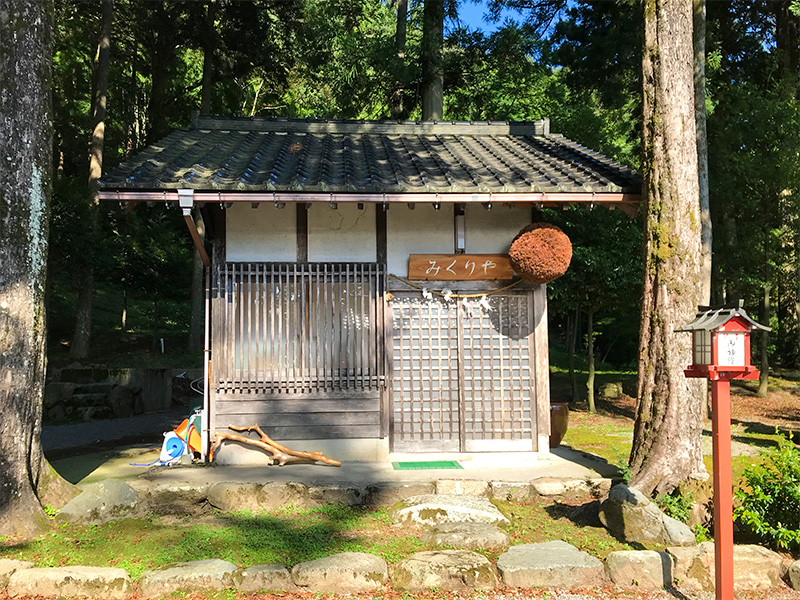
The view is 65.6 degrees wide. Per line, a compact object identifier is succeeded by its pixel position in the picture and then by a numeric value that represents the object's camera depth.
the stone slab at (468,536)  5.71
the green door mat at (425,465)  8.24
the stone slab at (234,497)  6.86
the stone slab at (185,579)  4.78
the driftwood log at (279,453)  8.15
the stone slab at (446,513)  6.34
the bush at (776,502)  5.49
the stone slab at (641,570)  5.16
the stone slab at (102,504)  6.03
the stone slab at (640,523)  5.58
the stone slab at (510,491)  7.26
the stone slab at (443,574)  5.02
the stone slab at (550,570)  5.12
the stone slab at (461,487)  7.20
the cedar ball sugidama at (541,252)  8.34
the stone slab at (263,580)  4.91
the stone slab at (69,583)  4.73
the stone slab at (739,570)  5.18
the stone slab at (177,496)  6.92
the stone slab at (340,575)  4.95
